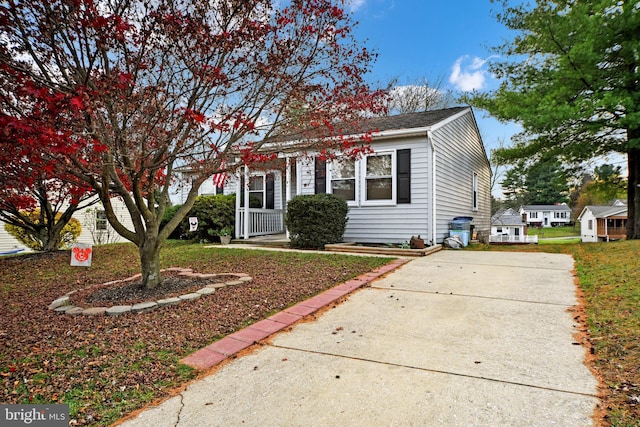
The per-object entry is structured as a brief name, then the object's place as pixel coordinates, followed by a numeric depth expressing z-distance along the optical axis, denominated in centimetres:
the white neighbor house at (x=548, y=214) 4916
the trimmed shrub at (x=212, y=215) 1012
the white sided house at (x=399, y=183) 877
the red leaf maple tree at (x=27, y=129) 262
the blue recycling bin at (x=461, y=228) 957
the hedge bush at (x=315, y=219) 810
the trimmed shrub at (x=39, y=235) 827
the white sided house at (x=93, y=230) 1358
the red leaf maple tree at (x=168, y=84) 310
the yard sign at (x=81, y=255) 530
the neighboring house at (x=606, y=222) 2847
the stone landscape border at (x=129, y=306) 350
